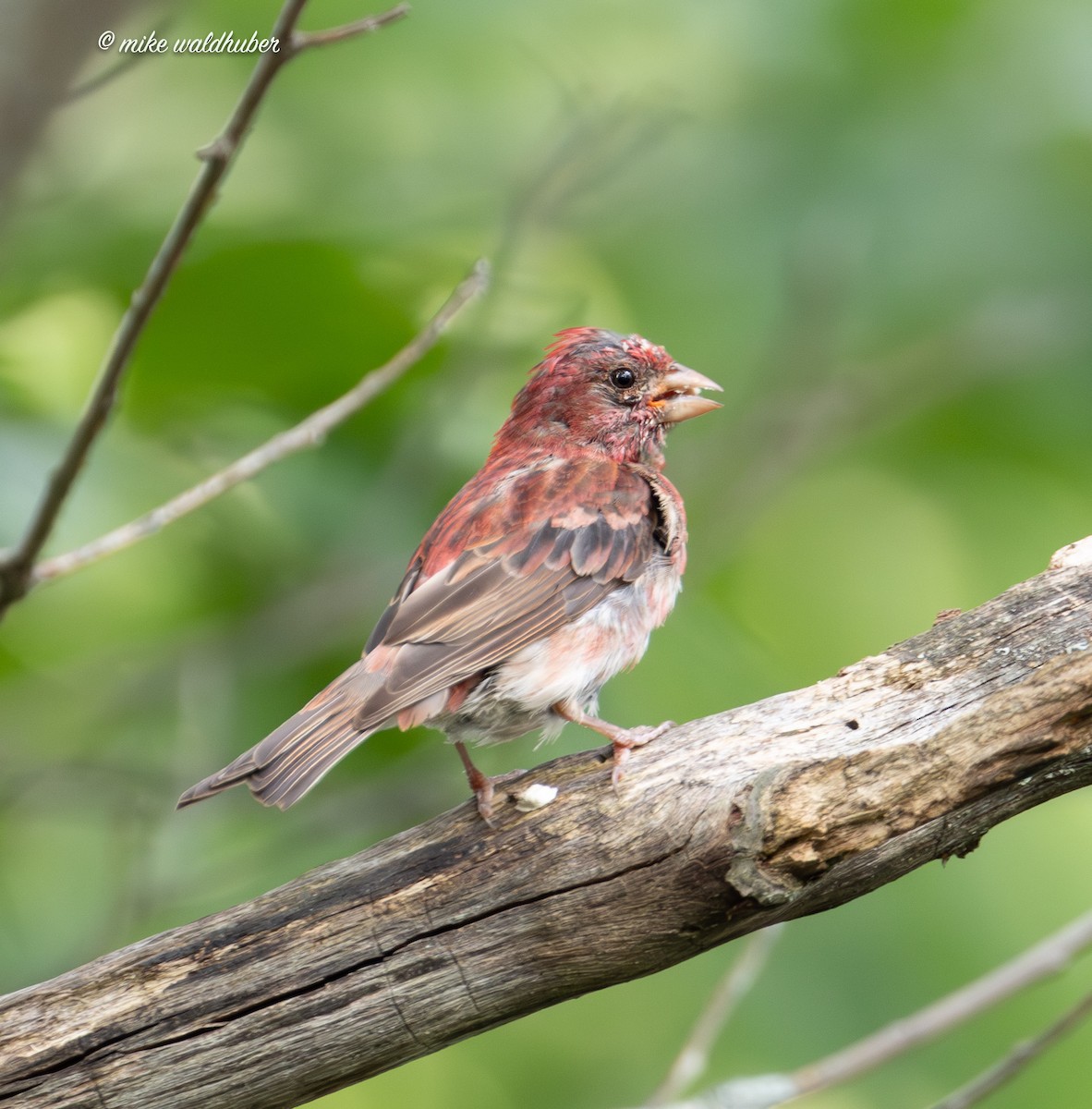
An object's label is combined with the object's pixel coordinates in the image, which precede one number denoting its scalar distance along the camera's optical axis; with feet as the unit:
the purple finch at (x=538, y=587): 25.11
